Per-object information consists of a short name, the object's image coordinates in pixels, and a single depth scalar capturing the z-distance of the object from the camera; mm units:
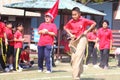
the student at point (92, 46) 17047
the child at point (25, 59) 15219
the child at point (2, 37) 13123
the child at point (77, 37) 10867
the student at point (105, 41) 15742
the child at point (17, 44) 13805
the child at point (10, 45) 13953
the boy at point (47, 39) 13328
